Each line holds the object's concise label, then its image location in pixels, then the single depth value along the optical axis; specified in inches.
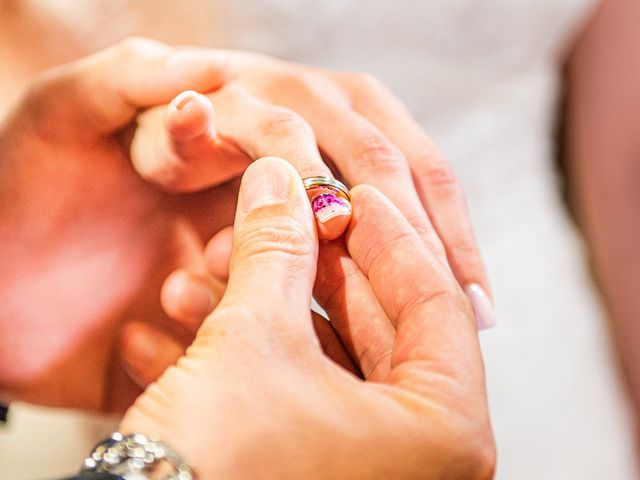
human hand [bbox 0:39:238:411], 23.4
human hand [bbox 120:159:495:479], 12.7
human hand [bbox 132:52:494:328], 22.2
